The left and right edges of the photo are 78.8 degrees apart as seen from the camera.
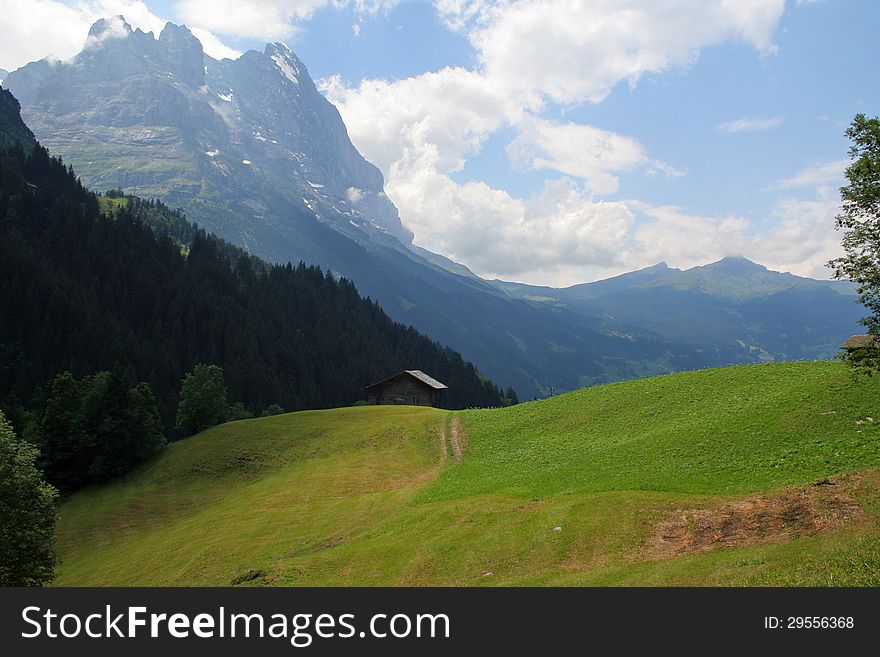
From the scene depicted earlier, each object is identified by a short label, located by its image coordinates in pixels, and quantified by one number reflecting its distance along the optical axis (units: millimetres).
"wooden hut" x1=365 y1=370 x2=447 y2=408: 114125
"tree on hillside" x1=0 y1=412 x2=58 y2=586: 34906
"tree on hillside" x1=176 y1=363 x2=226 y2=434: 85312
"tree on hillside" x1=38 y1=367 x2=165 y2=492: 71062
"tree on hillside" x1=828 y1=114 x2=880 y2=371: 24547
